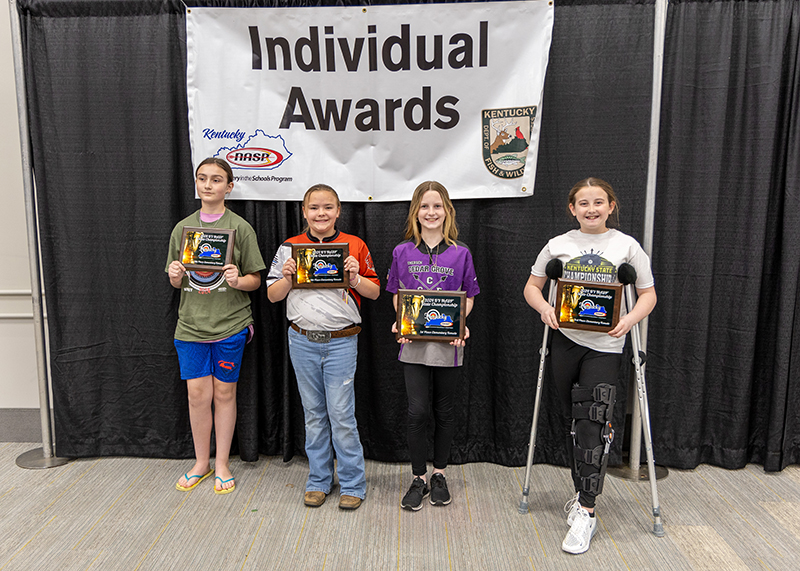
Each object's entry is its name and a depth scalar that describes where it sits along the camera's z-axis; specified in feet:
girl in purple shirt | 8.09
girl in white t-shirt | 7.48
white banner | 9.05
